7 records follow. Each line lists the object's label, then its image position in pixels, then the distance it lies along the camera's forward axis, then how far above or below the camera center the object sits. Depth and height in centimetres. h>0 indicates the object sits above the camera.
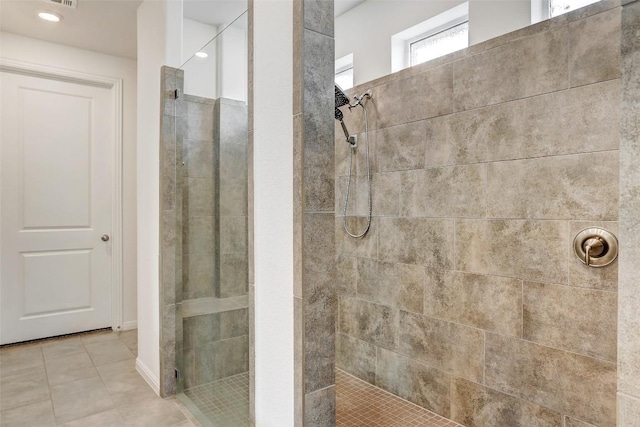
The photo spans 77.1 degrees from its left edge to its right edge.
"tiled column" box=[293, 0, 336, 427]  125 -1
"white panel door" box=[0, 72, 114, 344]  329 +5
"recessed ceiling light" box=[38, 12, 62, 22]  288 +143
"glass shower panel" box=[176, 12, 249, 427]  169 -10
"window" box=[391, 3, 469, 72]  252 +117
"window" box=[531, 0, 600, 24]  203 +104
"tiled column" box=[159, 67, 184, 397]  232 -5
